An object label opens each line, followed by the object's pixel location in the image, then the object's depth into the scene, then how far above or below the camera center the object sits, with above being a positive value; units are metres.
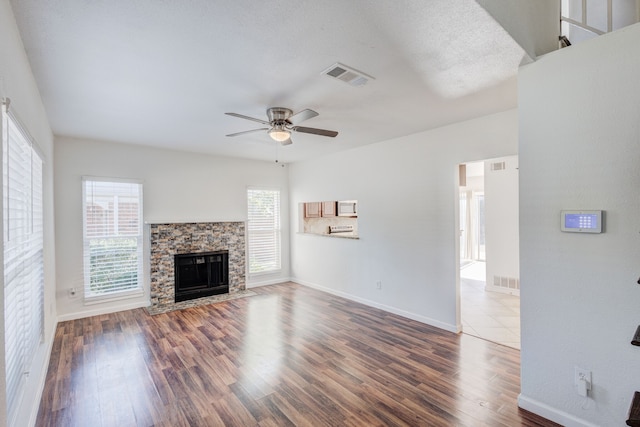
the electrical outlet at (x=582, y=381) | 2.06 -1.16
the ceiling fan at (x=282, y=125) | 3.16 +0.96
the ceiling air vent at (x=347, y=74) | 2.34 +1.12
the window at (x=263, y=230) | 6.45 -0.35
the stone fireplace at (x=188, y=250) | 5.14 -0.64
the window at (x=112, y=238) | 4.66 -0.34
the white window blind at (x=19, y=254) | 1.80 -0.26
